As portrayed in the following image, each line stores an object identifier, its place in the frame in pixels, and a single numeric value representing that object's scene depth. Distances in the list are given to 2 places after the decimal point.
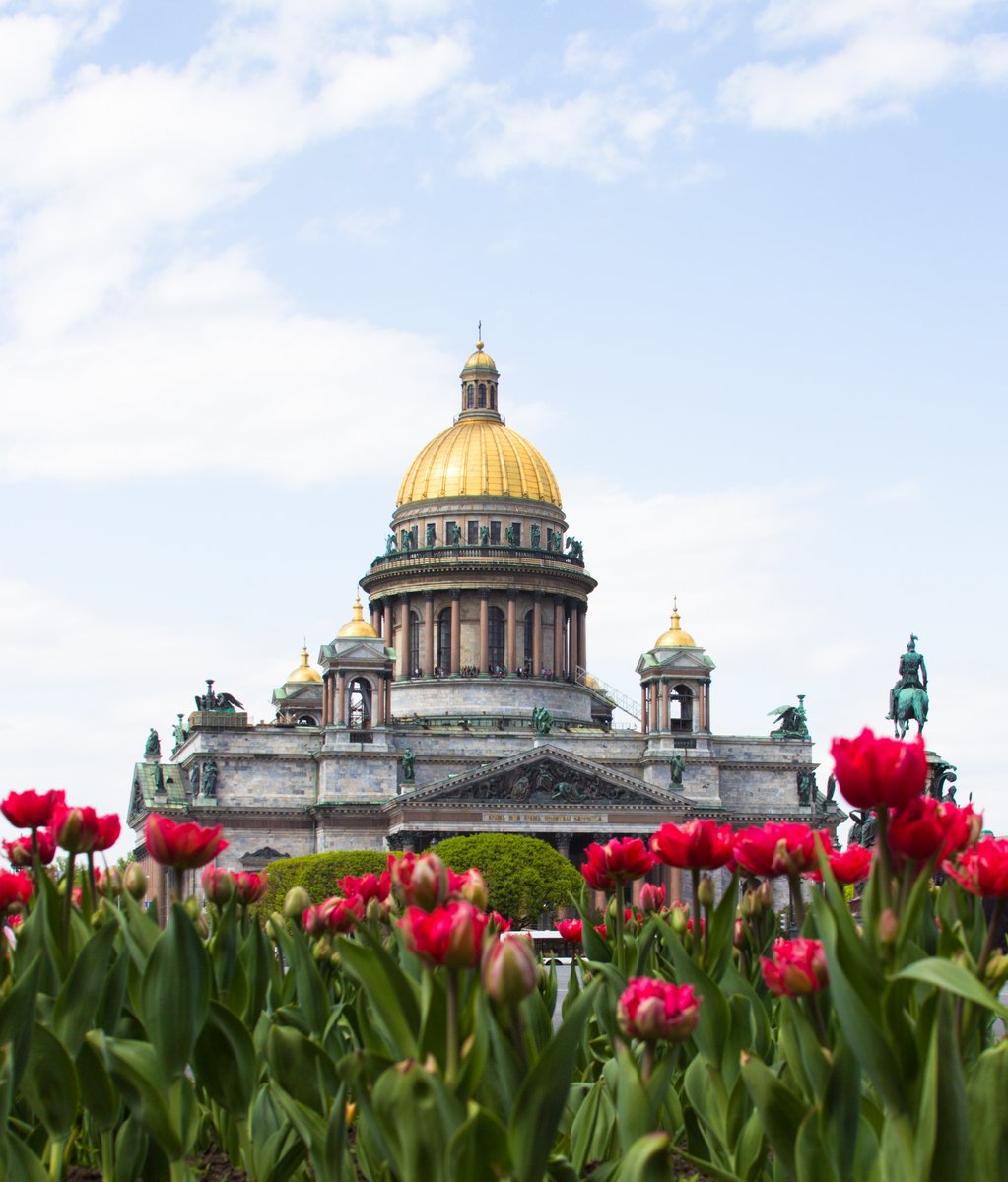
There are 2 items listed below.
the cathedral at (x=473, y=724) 91.56
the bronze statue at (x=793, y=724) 100.94
